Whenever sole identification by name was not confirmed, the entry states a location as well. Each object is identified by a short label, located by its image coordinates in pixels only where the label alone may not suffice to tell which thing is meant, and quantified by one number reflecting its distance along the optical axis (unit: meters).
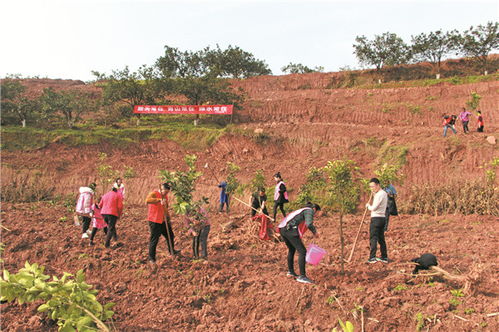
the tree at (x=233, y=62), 43.56
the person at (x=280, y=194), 11.31
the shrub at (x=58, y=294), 3.27
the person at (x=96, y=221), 9.58
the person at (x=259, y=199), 10.54
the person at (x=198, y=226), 8.06
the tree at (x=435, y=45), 35.08
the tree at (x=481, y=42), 33.81
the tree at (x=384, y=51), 36.22
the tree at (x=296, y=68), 45.78
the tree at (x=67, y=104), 24.06
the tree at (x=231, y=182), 12.09
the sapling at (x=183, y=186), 7.85
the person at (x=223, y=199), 14.79
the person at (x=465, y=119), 17.31
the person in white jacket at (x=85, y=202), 9.62
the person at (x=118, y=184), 9.84
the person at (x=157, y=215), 7.80
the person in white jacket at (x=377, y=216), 7.38
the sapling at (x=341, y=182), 7.39
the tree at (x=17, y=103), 23.52
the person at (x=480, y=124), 17.31
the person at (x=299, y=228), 6.81
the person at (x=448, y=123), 16.89
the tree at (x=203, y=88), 25.95
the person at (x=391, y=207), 8.77
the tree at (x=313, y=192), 9.46
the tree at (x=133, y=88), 25.66
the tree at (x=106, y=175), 15.24
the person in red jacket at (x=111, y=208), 9.05
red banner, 24.73
